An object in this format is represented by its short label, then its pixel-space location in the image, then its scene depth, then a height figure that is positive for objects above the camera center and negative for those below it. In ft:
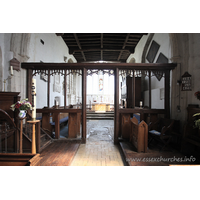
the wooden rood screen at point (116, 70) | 14.55 +3.24
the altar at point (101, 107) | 32.81 -1.77
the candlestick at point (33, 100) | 9.64 +0.00
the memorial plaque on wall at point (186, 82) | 12.71 +1.69
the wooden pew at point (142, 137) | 11.13 -3.10
